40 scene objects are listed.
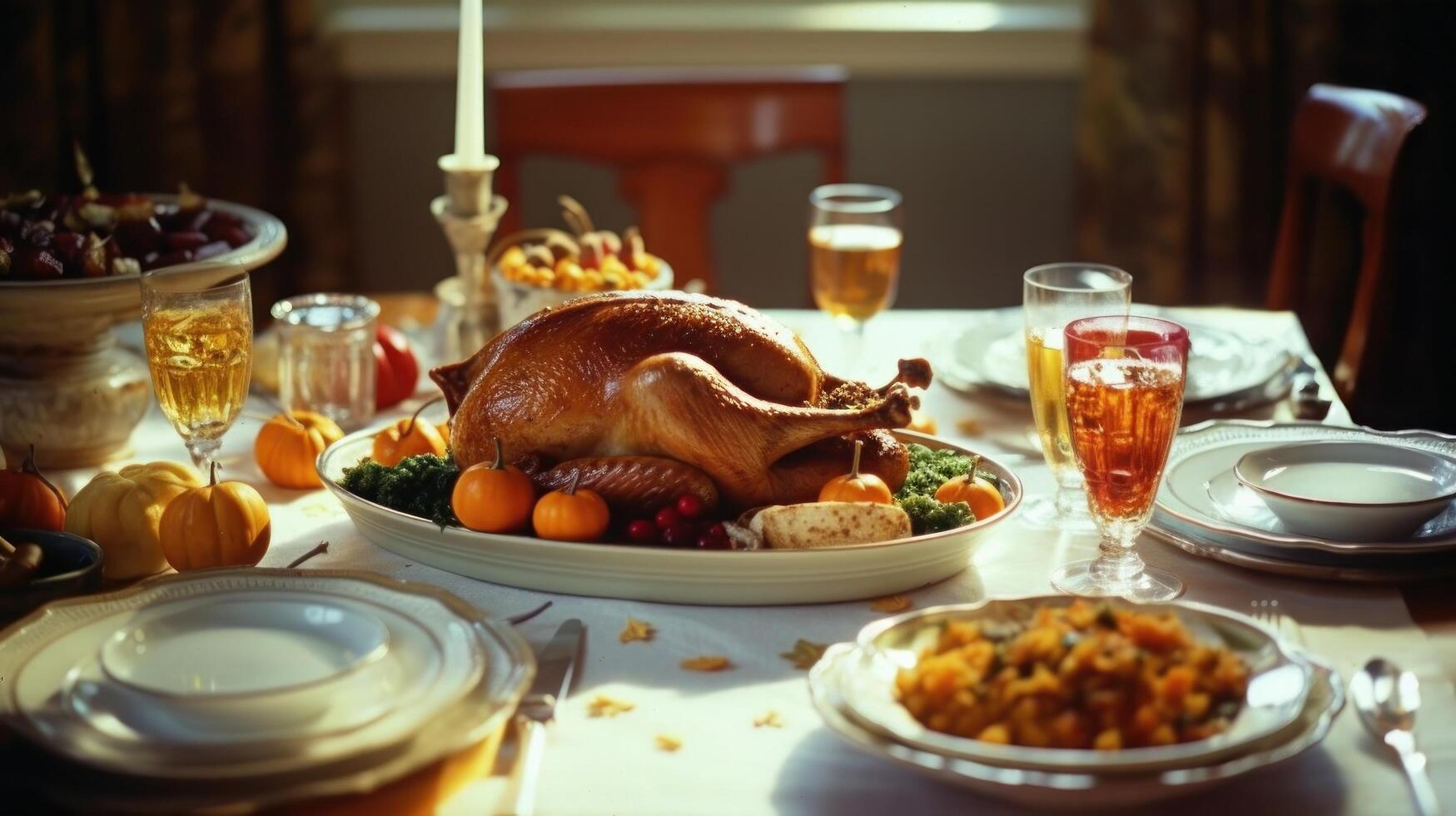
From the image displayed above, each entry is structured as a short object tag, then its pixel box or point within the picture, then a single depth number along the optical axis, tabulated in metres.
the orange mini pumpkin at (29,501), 1.35
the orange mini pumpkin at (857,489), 1.31
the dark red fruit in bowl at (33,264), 1.56
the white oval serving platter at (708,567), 1.23
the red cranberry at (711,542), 1.26
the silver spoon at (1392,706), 0.98
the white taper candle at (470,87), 1.80
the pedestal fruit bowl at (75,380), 1.59
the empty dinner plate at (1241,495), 1.29
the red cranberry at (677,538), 1.27
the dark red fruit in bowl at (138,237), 1.67
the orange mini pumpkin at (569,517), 1.28
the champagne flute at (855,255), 1.91
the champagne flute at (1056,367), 1.48
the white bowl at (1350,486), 1.29
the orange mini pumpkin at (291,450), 1.57
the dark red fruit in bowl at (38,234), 1.60
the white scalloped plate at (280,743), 0.91
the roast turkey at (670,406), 1.31
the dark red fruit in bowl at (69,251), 1.59
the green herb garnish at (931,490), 1.30
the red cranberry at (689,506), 1.29
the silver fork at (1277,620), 1.20
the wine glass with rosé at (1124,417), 1.24
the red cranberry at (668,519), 1.28
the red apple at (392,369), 1.85
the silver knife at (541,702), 0.97
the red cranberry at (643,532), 1.28
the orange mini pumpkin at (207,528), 1.30
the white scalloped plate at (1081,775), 0.88
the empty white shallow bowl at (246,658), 0.94
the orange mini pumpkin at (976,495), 1.35
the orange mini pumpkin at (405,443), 1.50
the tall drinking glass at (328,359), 1.76
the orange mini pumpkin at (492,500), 1.29
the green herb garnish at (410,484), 1.36
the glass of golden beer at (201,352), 1.48
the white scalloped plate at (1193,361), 1.82
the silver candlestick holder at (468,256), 1.87
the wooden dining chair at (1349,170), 2.19
